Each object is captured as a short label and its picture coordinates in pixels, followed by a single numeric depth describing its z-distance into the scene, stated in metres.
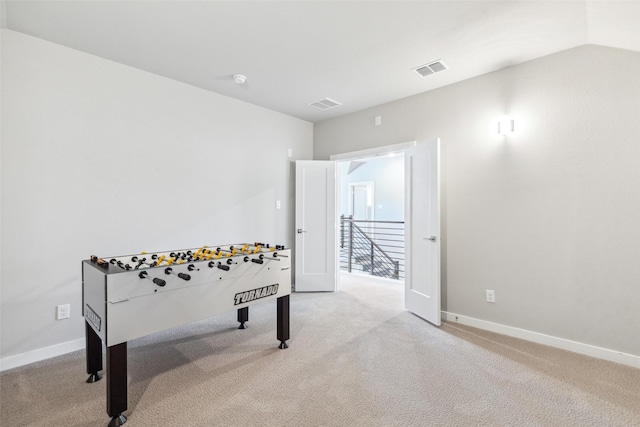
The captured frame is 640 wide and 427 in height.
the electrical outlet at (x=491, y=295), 3.02
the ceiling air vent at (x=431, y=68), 2.85
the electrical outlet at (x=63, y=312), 2.52
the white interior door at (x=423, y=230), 3.15
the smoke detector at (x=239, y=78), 3.13
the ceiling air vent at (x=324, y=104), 3.86
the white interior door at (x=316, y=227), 4.46
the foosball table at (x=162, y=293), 1.68
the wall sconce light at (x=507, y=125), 2.87
